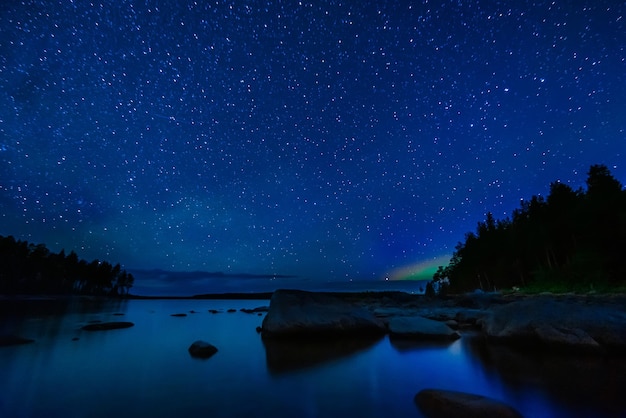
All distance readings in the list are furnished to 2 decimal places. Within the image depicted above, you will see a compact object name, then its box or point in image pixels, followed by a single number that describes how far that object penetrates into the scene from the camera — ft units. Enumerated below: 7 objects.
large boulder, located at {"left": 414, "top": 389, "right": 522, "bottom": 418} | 14.62
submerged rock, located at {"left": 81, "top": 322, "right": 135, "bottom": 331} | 55.98
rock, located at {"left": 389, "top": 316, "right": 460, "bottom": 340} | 40.06
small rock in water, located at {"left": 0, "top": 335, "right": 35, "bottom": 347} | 38.02
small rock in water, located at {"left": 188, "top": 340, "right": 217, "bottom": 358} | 33.80
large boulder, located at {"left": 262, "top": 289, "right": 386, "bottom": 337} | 41.63
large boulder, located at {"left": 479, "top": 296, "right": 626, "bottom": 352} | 29.63
